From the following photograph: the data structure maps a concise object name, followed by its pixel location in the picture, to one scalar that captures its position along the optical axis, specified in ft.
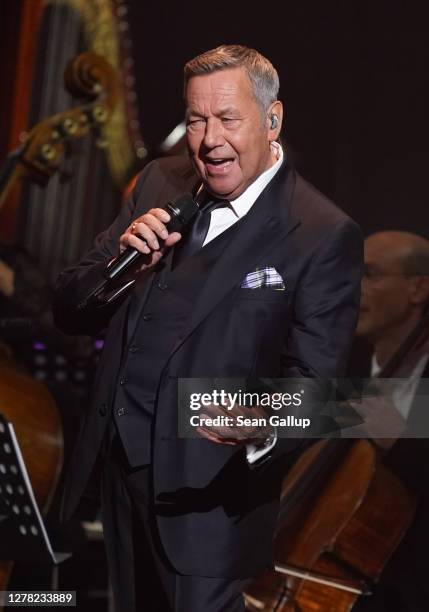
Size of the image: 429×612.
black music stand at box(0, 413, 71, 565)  33.41
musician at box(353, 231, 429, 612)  34.20
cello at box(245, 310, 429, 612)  34.06
